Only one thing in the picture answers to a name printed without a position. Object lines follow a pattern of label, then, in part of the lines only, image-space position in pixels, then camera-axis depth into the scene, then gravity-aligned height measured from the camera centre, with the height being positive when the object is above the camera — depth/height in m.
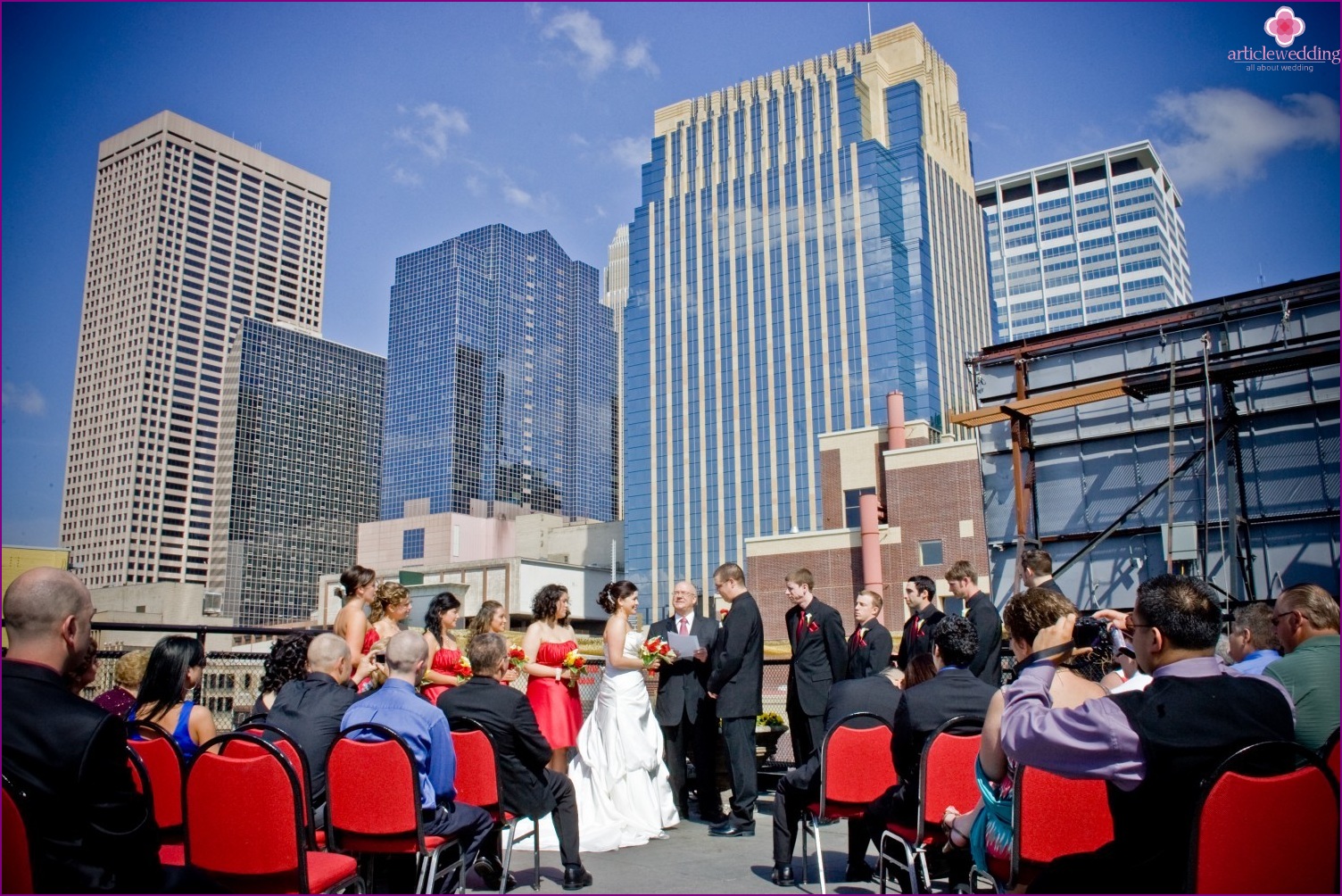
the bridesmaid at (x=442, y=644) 6.86 -0.33
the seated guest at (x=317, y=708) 4.39 -0.51
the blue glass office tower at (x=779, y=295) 90.50 +31.66
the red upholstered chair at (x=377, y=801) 4.01 -0.88
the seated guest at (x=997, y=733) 3.18 -0.46
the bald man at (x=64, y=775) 2.54 -0.46
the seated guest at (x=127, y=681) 5.17 -0.42
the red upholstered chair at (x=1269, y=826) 2.45 -0.66
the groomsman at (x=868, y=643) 7.77 -0.42
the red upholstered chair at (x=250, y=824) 3.42 -0.83
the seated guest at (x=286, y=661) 4.97 -0.31
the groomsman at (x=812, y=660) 7.46 -0.53
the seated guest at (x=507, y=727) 4.98 -0.70
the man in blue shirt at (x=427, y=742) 4.27 -0.66
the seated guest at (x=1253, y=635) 4.99 -0.26
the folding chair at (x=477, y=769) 4.75 -0.88
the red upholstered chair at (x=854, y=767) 4.79 -0.92
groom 7.18 -0.59
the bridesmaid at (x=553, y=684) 7.02 -0.65
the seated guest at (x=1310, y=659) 3.66 -0.31
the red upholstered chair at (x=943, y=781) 4.02 -0.84
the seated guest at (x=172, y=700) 4.34 -0.45
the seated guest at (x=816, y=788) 5.17 -1.10
